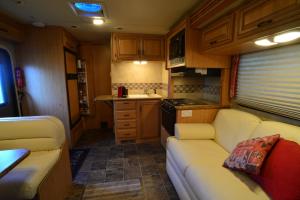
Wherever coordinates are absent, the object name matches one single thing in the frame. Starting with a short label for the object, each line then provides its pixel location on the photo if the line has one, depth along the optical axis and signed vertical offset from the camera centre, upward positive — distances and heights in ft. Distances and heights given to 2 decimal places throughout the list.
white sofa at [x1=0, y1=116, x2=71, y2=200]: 4.60 -2.41
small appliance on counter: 11.12 -0.78
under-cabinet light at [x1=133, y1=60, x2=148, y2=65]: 11.07 +1.26
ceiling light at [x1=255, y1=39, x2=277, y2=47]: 4.56 +1.05
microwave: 7.91 +1.56
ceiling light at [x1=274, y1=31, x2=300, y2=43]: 3.88 +1.04
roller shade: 4.81 -0.09
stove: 8.03 -1.63
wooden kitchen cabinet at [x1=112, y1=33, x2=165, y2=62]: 10.34 +2.14
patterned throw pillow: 3.83 -1.94
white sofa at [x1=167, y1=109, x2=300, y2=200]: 3.80 -2.53
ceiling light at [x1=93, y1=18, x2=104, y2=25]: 7.91 +2.93
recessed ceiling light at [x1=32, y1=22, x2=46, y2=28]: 8.35 +2.95
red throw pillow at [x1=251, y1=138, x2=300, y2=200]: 3.18 -2.00
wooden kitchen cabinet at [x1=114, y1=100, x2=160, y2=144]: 10.33 -2.62
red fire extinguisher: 8.98 -0.07
